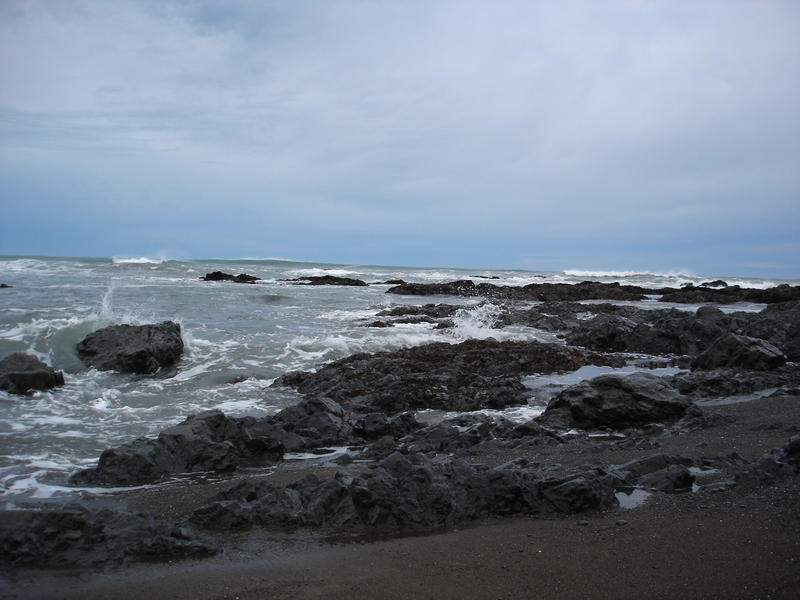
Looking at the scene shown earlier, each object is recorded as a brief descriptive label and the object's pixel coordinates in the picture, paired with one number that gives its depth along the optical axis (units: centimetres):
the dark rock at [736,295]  3039
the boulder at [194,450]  585
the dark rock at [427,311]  2042
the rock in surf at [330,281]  4138
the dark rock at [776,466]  447
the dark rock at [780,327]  1248
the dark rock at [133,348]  1152
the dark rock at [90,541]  374
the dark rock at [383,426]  744
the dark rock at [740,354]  1054
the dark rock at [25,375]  945
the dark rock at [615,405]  737
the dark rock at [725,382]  906
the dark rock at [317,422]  723
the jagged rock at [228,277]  4000
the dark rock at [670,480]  468
